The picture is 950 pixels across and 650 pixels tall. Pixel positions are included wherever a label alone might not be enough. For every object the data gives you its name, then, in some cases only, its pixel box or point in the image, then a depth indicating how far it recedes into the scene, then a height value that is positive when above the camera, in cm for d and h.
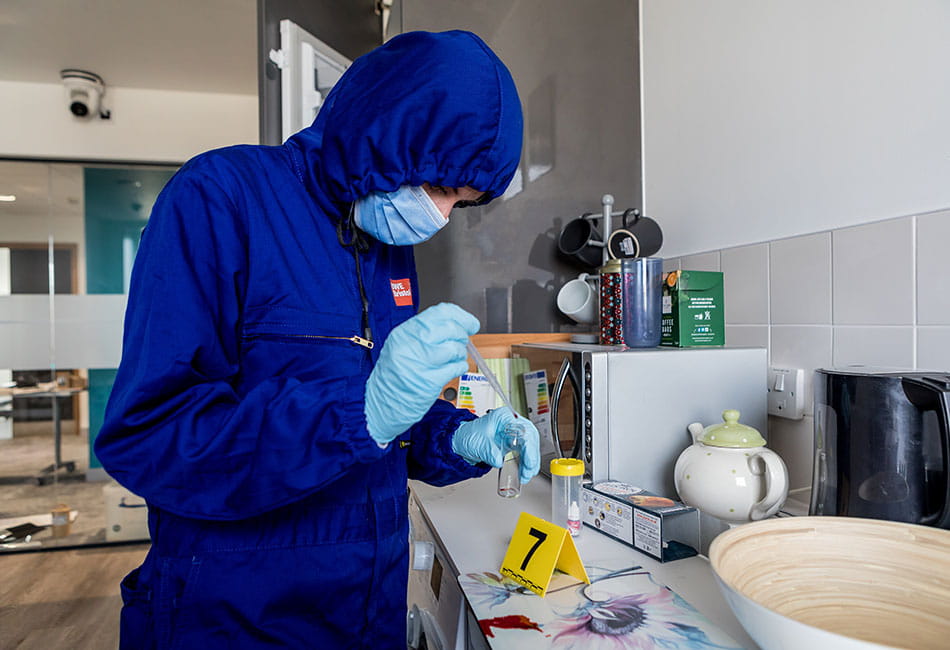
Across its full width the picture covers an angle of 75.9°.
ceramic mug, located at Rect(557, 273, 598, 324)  170 +7
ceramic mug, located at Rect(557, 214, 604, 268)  172 +23
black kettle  82 -18
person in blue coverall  66 -4
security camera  332 +131
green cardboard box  132 +3
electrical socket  127 -15
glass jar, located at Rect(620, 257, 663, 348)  135 +4
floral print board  72 -37
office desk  351 -42
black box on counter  95 -32
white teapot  99 -25
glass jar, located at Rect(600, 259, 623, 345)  142 +4
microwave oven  121 -16
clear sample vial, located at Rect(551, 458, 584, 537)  107 -30
